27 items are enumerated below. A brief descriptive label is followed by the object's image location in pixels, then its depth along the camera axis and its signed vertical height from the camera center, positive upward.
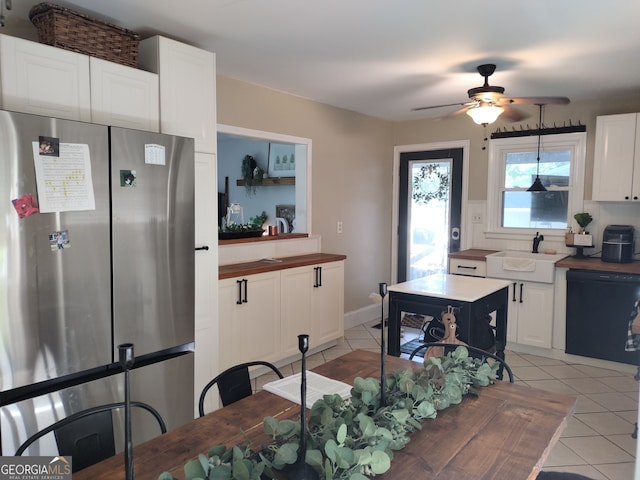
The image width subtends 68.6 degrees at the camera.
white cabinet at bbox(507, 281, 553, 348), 4.34 -0.99
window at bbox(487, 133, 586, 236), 4.74 +0.27
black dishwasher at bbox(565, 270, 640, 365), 3.91 -0.89
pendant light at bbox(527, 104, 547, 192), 4.75 +0.23
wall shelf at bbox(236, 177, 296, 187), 6.34 +0.33
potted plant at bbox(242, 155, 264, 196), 6.79 +0.49
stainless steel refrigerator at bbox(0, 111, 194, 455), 1.99 -0.32
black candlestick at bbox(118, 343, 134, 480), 0.92 -0.40
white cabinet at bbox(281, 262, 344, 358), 4.03 -0.90
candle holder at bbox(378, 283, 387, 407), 1.46 -0.57
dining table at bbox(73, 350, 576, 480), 1.23 -0.68
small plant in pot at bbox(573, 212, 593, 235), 4.56 -0.10
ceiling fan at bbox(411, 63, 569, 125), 3.33 +0.75
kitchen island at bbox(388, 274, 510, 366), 2.87 -0.61
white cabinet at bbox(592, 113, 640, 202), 4.14 +0.46
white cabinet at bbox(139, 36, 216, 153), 2.76 +0.72
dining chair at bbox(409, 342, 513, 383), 2.04 -0.68
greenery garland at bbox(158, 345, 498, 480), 1.08 -0.60
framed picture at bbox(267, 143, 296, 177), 6.53 +0.63
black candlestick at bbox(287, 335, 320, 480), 1.10 -0.60
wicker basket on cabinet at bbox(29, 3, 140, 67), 2.32 +0.88
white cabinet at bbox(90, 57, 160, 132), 2.45 +0.59
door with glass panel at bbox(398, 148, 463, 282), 5.53 -0.04
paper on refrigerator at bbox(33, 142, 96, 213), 2.03 +0.11
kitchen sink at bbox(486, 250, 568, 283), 4.28 -0.55
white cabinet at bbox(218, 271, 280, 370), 3.48 -0.88
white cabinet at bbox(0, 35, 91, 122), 2.12 +0.58
